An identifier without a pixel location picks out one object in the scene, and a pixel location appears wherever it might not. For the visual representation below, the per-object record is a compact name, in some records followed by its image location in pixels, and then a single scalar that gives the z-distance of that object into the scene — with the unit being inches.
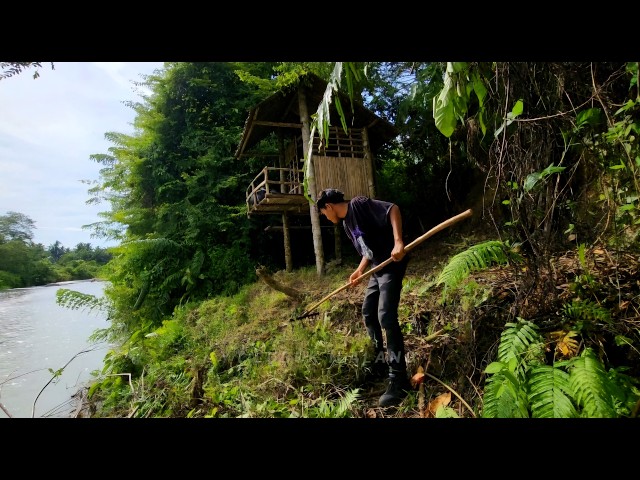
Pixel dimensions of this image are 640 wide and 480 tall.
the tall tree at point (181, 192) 431.2
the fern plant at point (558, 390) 64.4
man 108.5
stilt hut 324.2
